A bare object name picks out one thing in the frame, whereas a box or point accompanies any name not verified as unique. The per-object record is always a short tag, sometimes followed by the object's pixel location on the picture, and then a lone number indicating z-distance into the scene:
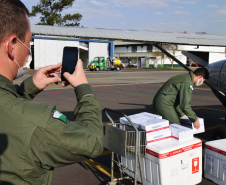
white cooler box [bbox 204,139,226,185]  3.76
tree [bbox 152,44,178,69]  61.12
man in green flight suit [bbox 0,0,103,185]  1.06
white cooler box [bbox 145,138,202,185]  3.35
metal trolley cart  3.29
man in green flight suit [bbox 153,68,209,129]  4.71
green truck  42.47
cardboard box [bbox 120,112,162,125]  3.78
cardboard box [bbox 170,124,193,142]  3.64
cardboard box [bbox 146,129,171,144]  3.52
